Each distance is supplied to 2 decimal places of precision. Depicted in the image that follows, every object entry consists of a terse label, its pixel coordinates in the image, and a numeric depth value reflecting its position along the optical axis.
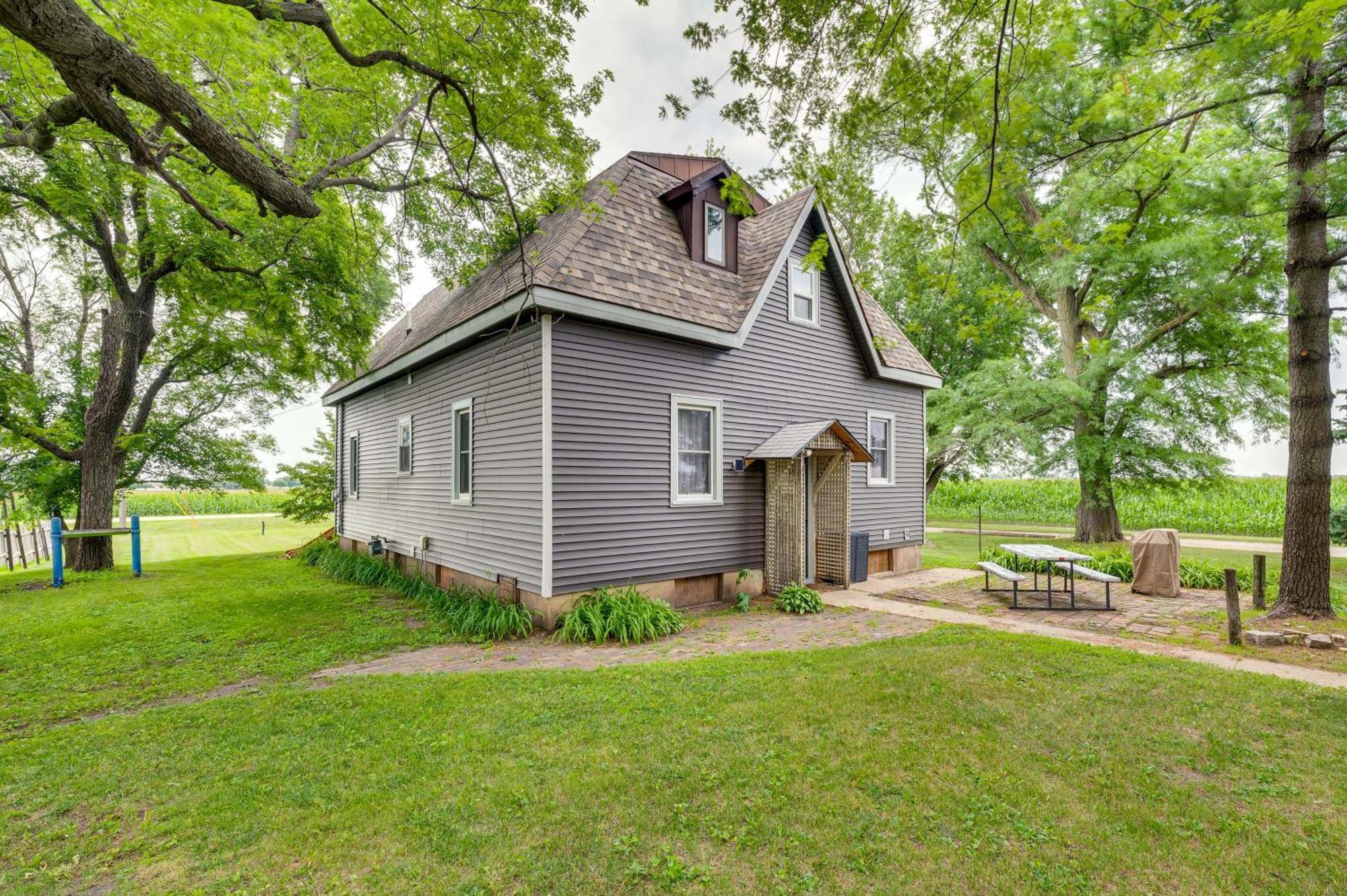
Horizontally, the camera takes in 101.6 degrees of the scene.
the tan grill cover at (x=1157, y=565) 9.28
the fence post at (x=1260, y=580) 8.04
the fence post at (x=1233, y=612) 6.21
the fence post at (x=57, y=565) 10.93
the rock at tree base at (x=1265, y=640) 6.30
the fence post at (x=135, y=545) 11.91
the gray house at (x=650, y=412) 7.52
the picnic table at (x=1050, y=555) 8.48
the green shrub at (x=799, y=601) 8.57
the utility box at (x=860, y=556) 11.08
